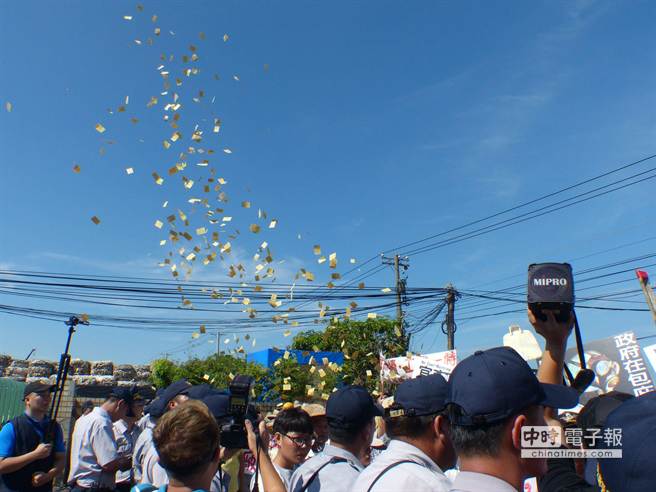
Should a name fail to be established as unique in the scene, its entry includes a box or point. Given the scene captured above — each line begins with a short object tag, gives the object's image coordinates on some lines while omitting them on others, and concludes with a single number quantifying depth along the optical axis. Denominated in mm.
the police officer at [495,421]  1683
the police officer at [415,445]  2244
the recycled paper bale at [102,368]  17859
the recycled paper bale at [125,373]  18844
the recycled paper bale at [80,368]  17609
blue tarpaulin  21969
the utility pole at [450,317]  22812
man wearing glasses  4168
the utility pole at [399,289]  26297
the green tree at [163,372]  21609
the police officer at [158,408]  5442
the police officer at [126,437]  6984
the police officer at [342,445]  3061
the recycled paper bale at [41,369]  16433
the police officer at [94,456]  6062
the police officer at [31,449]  5219
